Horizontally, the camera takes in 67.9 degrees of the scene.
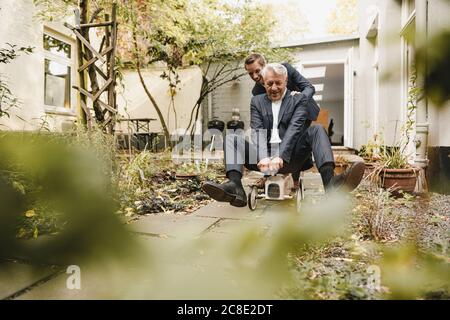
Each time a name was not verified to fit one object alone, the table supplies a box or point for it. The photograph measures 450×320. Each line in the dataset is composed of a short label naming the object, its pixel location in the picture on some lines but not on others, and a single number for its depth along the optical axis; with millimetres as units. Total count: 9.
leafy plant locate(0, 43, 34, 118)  2228
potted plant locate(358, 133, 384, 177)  3802
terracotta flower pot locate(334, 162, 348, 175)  4213
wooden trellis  2818
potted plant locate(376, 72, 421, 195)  2977
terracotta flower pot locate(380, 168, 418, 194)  2977
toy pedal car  2461
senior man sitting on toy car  2426
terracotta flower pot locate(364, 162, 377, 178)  3747
